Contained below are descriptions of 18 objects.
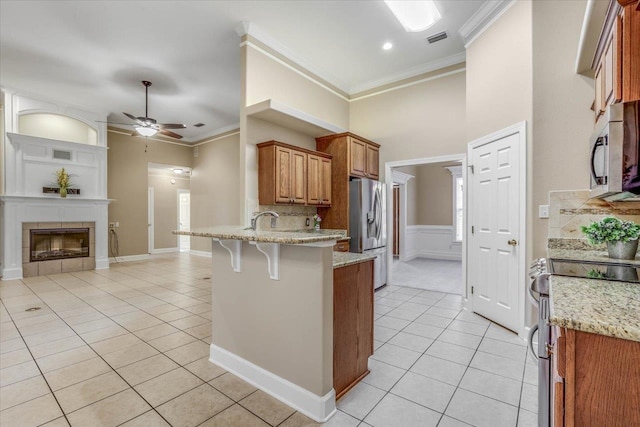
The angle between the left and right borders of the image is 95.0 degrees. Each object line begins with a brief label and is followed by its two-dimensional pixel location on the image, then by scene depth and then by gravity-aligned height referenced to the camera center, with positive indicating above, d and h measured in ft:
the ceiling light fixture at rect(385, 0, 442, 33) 11.24 +8.01
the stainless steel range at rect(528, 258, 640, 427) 4.36 -1.42
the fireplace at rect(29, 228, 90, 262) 19.21 -2.04
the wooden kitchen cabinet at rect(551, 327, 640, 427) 2.43 -1.45
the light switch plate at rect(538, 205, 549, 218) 8.93 +0.06
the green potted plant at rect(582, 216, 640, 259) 6.32 -0.51
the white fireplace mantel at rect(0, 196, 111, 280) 17.95 -0.18
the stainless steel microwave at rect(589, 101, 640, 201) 4.92 +1.13
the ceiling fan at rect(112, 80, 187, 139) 16.21 +4.93
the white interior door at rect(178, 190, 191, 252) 32.71 -0.25
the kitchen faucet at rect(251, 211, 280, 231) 8.04 -0.31
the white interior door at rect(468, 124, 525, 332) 9.78 -0.50
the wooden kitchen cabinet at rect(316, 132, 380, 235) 15.51 +2.56
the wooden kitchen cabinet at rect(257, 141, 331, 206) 12.84 +1.81
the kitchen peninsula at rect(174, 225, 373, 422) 5.86 -2.24
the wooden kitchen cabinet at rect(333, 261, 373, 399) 6.45 -2.61
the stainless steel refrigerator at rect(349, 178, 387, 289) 15.11 -0.37
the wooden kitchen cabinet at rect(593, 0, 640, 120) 4.59 +2.69
